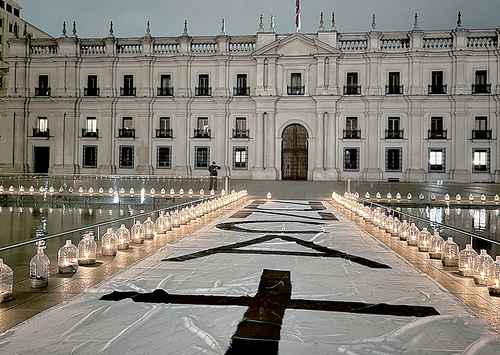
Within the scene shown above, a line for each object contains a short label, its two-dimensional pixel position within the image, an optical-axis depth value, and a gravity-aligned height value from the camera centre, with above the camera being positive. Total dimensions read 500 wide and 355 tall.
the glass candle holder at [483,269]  6.82 -1.30
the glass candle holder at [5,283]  5.61 -1.27
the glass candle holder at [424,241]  9.47 -1.26
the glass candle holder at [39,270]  6.27 -1.24
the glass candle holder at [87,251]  7.74 -1.22
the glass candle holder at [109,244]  8.58 -1.22
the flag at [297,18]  36.52 +12.25
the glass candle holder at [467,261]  7.32 -1.29
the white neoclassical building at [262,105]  37.56 +5.84
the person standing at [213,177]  25.86 -0.07
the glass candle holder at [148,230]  10.45 -1.18
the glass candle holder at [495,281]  6.33 -1.40
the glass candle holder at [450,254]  8.14 -1.31
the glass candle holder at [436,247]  8.83 -1.27
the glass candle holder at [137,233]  9.84 -1.18
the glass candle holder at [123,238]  9.11 -1.17
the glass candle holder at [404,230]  10.70 -1.20
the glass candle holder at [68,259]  7.18 -1.26
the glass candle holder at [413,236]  10.10 -1.23
